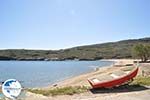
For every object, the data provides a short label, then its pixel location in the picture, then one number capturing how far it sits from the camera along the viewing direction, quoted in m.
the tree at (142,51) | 39.72
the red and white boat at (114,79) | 8.33
